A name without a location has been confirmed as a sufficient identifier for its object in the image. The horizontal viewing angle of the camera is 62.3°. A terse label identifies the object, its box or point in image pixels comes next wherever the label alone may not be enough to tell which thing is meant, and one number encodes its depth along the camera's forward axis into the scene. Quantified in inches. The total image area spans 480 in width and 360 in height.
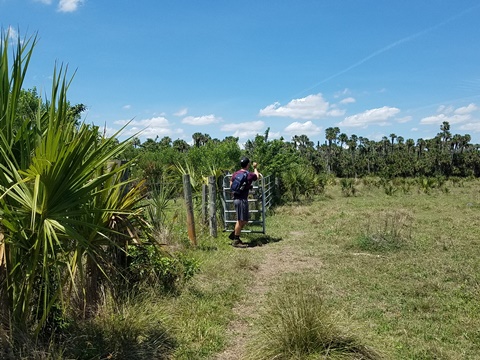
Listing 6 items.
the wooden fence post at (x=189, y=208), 307.9
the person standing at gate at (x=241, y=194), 343.6
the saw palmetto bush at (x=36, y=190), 106.5
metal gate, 402.1
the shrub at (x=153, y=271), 188.2
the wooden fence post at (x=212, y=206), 358.0
